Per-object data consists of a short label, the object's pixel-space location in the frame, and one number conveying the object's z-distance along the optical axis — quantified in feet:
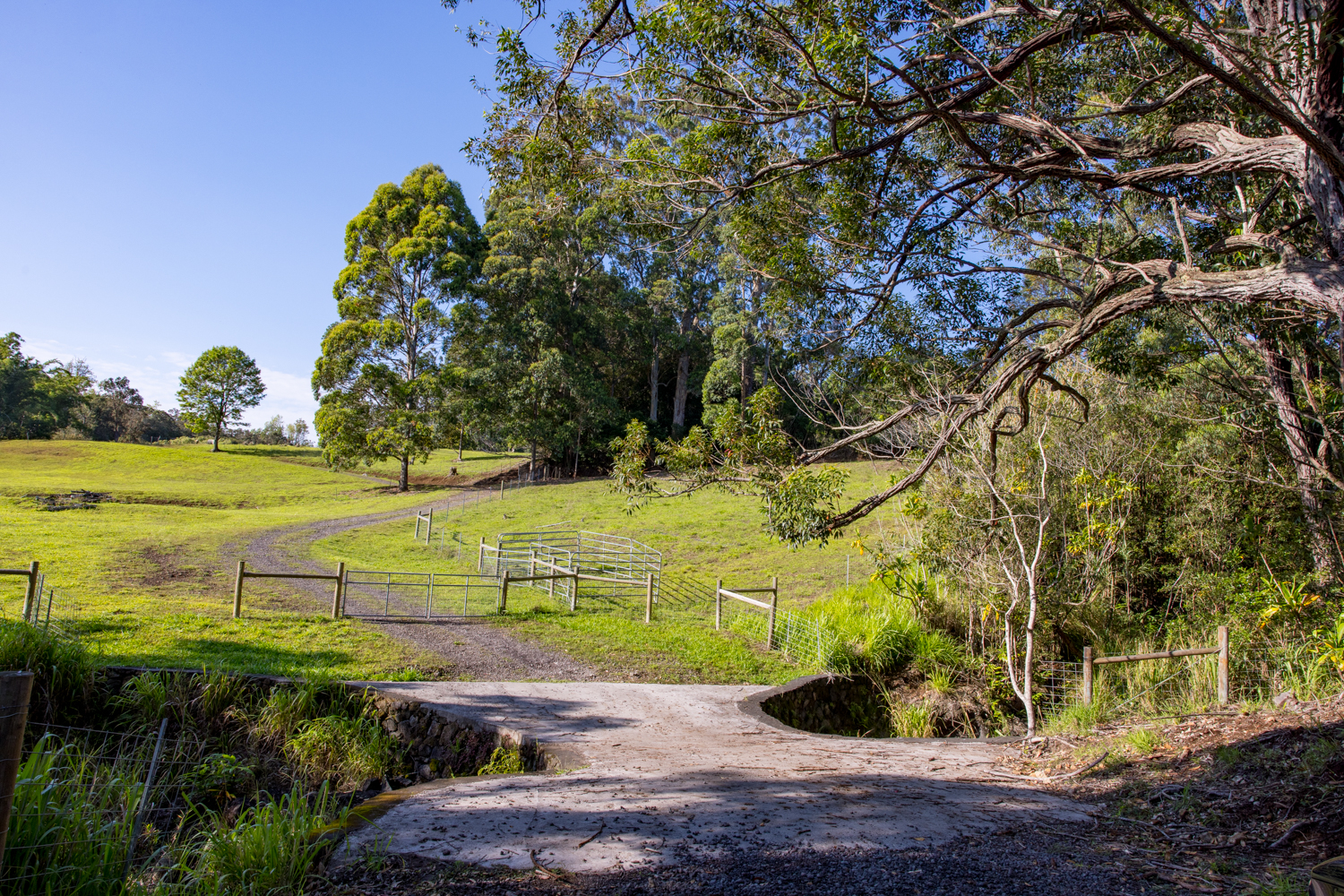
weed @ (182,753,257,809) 20.44
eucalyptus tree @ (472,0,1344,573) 18.39
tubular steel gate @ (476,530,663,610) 58.36
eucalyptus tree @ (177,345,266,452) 170.71
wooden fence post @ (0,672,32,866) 8.41
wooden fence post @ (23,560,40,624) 34.65
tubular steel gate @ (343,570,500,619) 48.47
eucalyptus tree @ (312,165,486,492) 113.70
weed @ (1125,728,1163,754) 20.71
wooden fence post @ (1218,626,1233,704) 24.41
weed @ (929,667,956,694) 36.83
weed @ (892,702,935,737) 35.14
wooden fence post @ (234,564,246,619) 42.32
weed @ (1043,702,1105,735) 24.57
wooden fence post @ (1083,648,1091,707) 26.14
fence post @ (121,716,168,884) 11.01
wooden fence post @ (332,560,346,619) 44.27
